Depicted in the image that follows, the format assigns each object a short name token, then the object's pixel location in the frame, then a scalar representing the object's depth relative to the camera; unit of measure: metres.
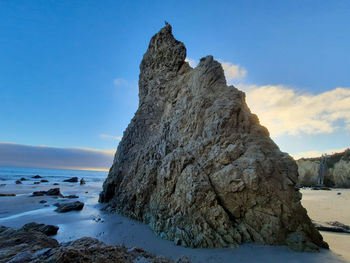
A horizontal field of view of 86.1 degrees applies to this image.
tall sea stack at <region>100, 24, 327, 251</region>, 6.57
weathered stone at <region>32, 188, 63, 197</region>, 21.56
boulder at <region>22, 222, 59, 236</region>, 8.11
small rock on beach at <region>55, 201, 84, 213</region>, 13.16
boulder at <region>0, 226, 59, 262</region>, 3.61
